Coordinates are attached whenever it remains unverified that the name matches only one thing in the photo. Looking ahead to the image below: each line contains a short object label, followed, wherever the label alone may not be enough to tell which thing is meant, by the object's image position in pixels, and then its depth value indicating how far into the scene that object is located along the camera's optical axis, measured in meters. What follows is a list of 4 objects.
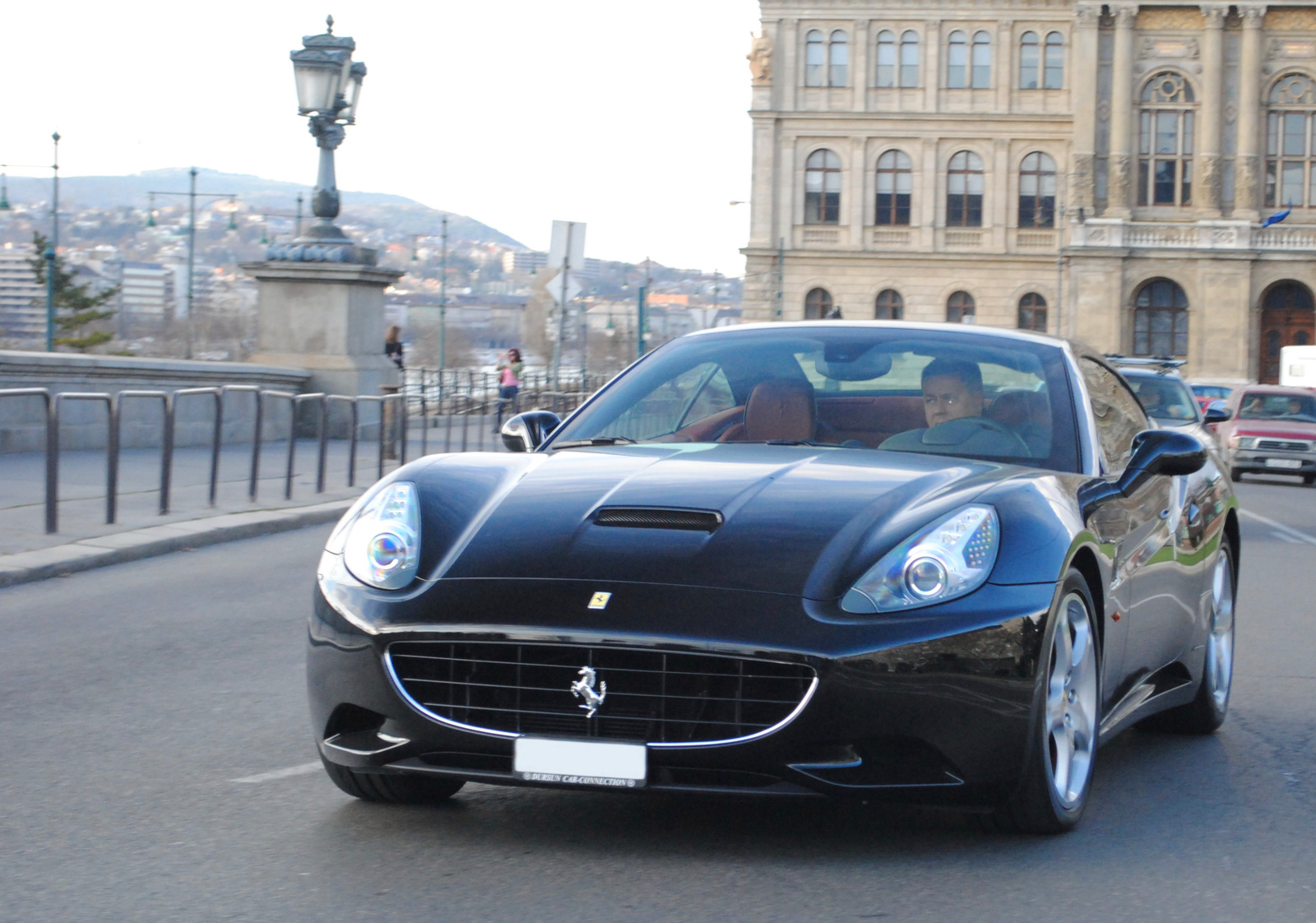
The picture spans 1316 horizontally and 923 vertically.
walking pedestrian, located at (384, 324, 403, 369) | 28.84
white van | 46.97
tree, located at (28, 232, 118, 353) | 67.82
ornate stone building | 78.62
